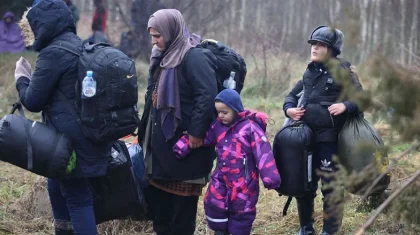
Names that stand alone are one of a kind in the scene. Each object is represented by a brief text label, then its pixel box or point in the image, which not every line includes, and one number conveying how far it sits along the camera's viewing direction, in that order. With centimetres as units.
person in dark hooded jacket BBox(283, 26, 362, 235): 930
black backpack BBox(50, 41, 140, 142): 803
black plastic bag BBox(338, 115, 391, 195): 875
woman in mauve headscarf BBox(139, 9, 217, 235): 880
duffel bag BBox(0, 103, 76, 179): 805
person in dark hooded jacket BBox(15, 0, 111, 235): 813
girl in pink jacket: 881
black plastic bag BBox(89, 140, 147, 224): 895
